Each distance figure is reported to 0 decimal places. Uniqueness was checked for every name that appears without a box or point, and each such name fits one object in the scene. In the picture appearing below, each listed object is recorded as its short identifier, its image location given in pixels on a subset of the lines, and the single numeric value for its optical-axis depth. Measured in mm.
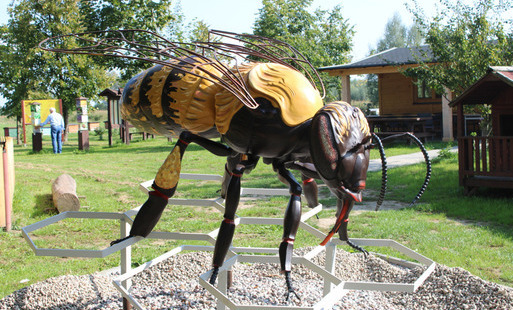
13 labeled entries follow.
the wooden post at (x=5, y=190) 6543
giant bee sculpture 2650
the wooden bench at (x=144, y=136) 23016
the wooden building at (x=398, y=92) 17953
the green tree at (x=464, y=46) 10758
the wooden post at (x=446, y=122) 17109
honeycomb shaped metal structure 2962
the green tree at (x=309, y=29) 19219
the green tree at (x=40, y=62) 22922
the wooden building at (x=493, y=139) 8125
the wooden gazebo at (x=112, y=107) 19438
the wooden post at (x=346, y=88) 19042
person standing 17434
